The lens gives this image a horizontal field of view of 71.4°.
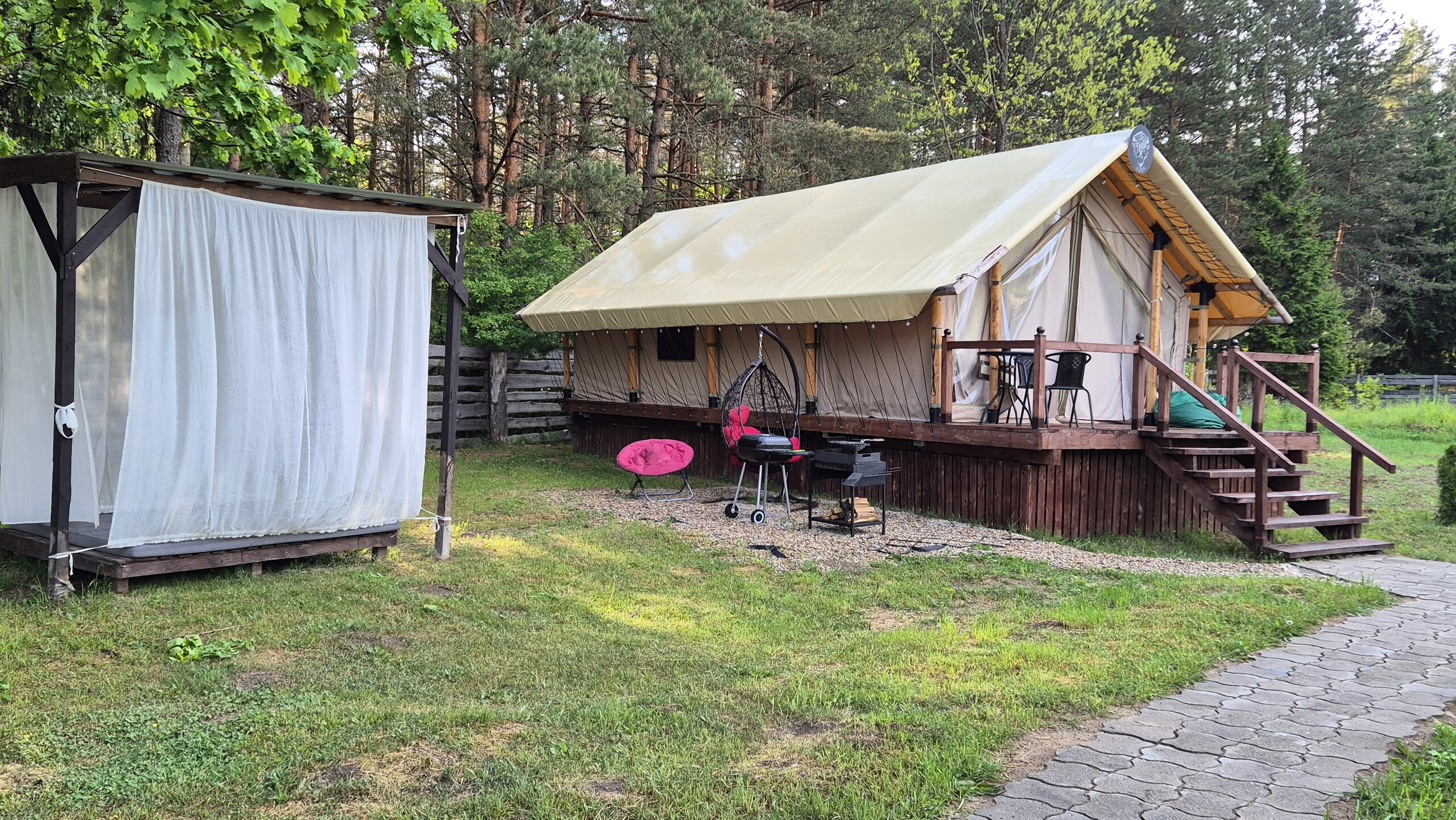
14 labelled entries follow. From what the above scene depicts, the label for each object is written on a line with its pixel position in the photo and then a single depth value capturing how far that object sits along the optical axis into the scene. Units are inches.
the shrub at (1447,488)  402.9
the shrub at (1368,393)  936.9
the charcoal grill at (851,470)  351.9
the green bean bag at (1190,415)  409.4
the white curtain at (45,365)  258.7
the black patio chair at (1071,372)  390.3
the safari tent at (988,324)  380.5
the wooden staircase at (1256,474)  340.5
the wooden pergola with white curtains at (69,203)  227.9
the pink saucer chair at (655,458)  425.7
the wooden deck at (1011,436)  366.0
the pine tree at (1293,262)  928.3
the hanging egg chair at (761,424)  378.3
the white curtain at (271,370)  238.8
